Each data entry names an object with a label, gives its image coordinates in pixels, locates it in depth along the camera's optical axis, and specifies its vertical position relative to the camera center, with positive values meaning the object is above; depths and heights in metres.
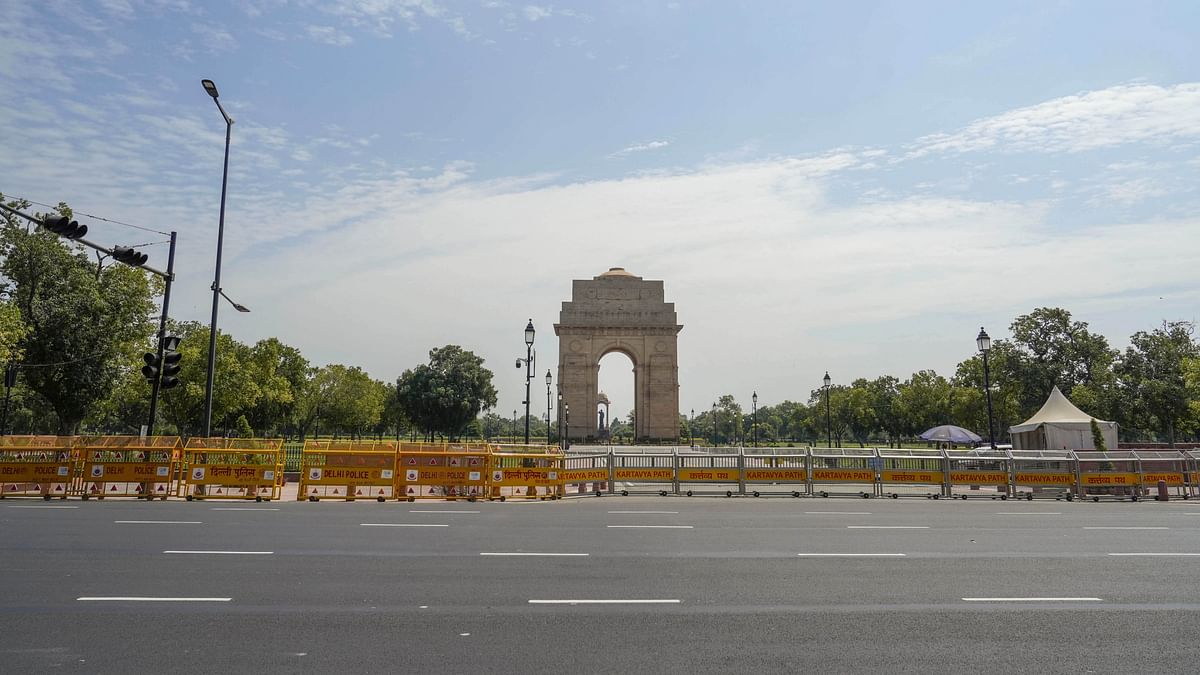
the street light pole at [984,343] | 27.64 +3.63
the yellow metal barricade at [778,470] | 21.23 -0.89
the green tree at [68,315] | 32.88 +5.46
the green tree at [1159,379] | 46.44 +4.03
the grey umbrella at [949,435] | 36.44 +0.24
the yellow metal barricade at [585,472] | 20.47 -0.96
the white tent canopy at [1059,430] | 27.58 +0.40
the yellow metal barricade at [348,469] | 18.94 -0.83
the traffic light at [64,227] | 13.07 +3.68
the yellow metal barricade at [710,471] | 21.19 -0.93
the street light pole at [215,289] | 20.16 +4.17
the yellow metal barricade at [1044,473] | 21.67 -0.96
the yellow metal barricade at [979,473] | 21.42 -0.96
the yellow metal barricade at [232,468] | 18.66 -0.81
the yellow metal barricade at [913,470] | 21.42 -0.88
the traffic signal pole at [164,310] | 20.89 +3.61
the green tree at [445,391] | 73.62 +4.65
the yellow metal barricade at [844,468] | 21.28 -0.83
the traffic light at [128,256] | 15.80 +3.82
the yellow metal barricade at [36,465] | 18.62 -0.76
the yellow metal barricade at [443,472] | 19.20 -0.90
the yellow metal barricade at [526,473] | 19.61 -0.94
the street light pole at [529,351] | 31.48 +4.05
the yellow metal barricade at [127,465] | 18.56 -0.74
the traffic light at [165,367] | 19.36 +1.82
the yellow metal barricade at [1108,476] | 21.52 -1.03
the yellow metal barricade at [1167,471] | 22.03 -0.90
